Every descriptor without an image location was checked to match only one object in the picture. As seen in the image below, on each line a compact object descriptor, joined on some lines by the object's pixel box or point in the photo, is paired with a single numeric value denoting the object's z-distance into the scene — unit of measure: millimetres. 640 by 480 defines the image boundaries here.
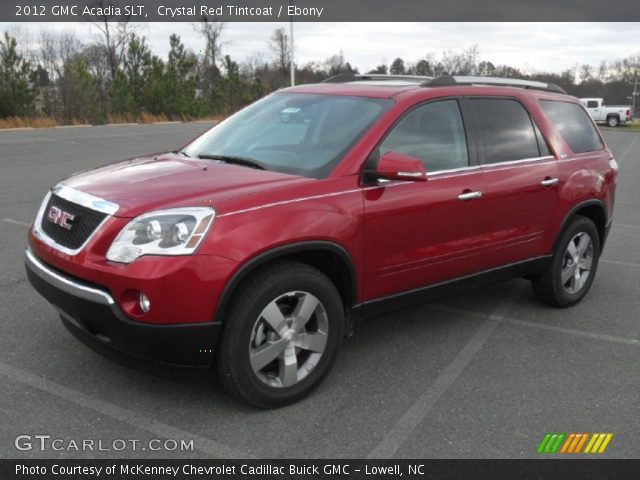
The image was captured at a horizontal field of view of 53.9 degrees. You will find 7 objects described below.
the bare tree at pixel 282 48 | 61781
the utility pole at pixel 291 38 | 31644
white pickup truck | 46188
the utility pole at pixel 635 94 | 74875
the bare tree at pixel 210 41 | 49344
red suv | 3039
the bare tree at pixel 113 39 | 42988
